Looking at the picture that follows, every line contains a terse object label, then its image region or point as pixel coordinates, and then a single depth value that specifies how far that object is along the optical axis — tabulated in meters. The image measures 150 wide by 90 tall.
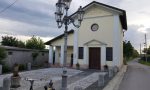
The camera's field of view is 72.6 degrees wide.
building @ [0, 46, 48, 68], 11.02
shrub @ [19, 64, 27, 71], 11.22
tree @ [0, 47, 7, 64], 9.63
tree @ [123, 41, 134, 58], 22.61
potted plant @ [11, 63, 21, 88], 5.58
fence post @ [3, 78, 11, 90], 4.45
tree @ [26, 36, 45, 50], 20.93
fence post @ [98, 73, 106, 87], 6.00
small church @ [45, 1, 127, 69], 11.09
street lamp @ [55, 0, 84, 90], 4.49
